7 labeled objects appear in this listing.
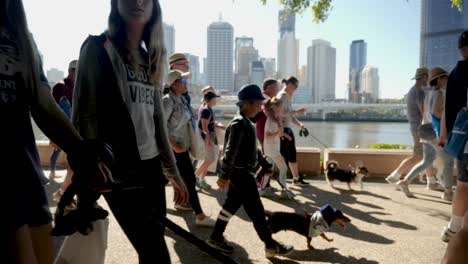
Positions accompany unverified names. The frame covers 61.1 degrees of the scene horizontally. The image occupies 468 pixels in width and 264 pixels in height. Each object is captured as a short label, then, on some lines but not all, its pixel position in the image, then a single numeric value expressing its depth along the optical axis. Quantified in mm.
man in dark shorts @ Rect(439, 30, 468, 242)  3732
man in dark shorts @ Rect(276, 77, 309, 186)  6617
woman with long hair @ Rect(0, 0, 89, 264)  1096
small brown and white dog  6637
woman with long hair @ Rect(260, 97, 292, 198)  6188
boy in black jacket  3652
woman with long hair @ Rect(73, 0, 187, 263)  1777
